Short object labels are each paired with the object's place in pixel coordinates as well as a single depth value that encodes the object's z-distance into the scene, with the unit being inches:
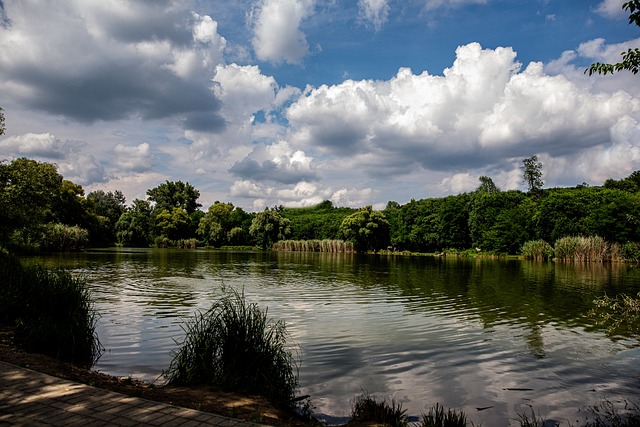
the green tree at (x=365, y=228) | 3501.5
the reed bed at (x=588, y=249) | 2012.8
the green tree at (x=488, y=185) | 4261.8
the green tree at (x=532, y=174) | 3577.8
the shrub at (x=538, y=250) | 2322.8
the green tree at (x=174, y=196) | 4968.0
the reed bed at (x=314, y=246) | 3634.4
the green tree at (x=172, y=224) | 4156.3
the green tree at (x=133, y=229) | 3973.9
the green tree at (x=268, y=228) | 3932.1
